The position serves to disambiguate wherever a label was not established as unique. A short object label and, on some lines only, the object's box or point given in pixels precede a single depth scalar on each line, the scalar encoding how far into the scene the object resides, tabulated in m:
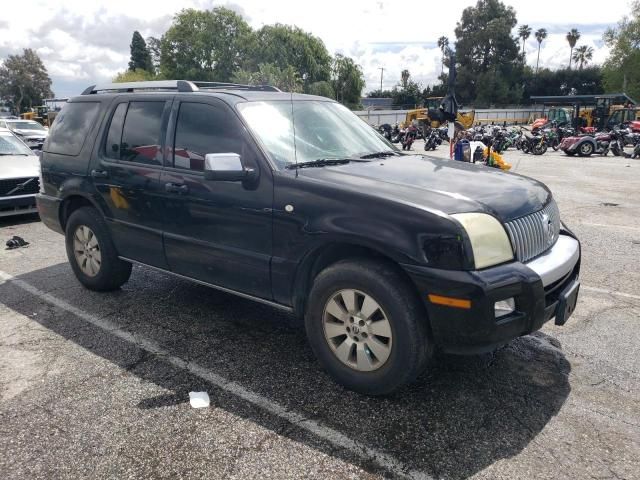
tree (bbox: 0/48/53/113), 96.94
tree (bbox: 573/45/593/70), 111.12
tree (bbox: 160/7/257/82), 76.06
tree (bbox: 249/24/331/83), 74.31
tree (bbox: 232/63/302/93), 56.41
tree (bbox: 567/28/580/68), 112.88
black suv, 2.90
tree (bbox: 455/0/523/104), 78.56
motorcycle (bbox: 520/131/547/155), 22.92
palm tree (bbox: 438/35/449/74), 100.50
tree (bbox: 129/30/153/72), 111.56
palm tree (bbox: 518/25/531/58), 107.19
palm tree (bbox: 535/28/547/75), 121.12
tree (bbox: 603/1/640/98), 60.41
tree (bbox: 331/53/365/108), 75.50
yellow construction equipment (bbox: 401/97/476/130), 38.20
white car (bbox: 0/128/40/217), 8.32
